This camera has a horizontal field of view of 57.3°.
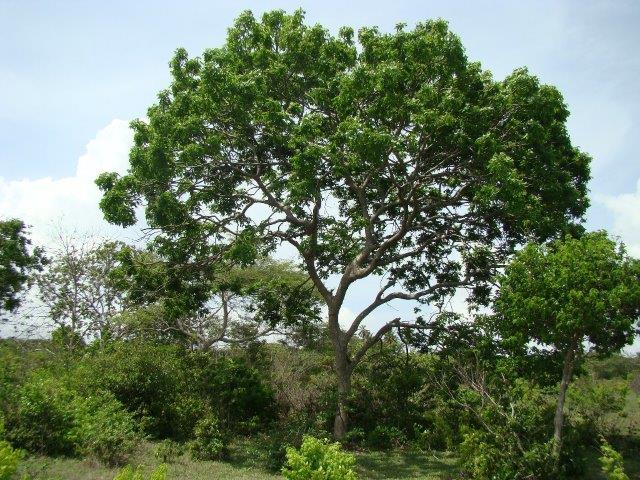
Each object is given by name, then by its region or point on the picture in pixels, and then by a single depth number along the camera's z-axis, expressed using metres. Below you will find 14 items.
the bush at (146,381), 13.89
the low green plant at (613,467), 5.78
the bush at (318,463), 5.93
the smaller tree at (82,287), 22.16
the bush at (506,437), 9.21
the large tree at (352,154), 11.30
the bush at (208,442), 12.34
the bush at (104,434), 10.14
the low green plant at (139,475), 5.33
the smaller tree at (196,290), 13.88
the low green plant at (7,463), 5.56
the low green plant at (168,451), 11.57
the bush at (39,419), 10.43
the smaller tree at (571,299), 8.70
